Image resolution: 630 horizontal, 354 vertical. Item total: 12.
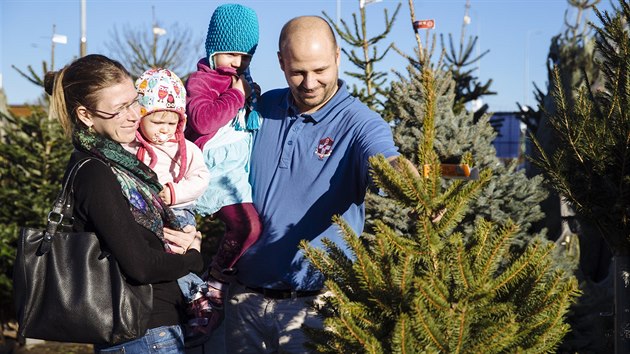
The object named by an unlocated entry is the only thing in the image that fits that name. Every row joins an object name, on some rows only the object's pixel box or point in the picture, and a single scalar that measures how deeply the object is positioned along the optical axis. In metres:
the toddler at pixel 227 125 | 3.54
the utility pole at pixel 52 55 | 11.98
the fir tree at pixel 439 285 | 2.21
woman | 2.67
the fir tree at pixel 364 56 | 8.38
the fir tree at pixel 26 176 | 8.06
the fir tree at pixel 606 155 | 4.12
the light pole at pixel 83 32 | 15.30
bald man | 3.40
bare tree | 20.75
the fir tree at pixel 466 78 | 9.75
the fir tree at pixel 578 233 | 5.75
